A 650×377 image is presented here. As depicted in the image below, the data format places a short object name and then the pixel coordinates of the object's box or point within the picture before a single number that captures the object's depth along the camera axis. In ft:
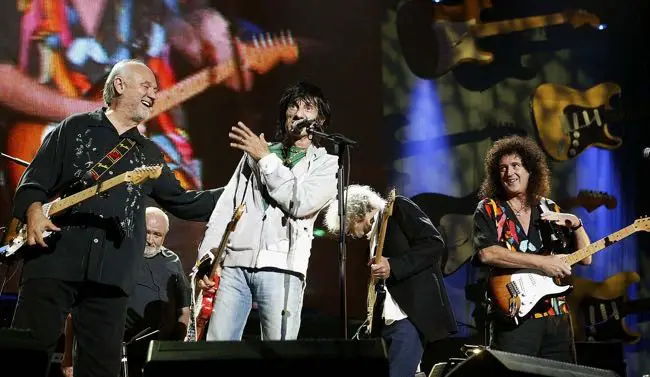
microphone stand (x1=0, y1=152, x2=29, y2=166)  16.80
